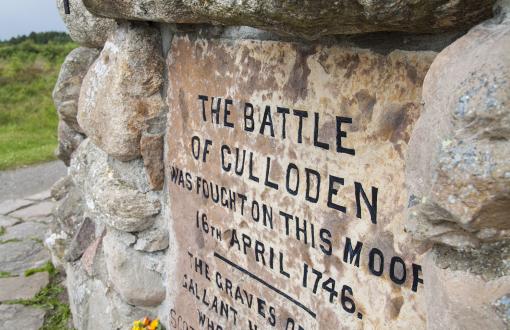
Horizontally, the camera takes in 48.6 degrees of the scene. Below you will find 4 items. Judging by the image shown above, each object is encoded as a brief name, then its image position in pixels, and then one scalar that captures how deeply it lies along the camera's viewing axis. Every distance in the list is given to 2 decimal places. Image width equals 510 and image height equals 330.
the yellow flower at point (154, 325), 2.01
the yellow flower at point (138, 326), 1.98
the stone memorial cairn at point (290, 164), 0.71
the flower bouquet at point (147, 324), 1.99
